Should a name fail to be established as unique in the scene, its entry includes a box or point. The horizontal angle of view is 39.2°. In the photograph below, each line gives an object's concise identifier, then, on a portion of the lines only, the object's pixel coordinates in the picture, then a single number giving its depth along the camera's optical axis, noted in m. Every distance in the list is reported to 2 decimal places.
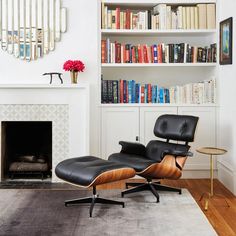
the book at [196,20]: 3.93
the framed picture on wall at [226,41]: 3.50
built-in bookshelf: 3.90
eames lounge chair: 3.11
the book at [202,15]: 3.91
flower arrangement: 3.72
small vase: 3.76
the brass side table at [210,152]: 3.11
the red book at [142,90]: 3.93
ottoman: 2.73
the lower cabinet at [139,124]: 3.89
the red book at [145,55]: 3.91
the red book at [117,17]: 3.88
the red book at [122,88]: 3.92
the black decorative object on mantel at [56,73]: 3.73
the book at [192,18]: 3.92
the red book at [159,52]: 3.91
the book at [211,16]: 3.90
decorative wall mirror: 3.81
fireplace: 3.77
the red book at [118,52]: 3.90
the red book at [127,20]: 3.90
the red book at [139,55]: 3.92
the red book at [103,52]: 3.89
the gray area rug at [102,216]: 2.51
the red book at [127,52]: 3.91
